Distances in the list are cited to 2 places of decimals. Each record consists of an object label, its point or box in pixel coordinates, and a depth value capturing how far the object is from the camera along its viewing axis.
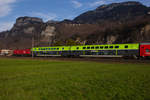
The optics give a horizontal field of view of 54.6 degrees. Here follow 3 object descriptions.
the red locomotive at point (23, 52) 62.55
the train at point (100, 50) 33.13
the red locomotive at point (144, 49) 31.74
